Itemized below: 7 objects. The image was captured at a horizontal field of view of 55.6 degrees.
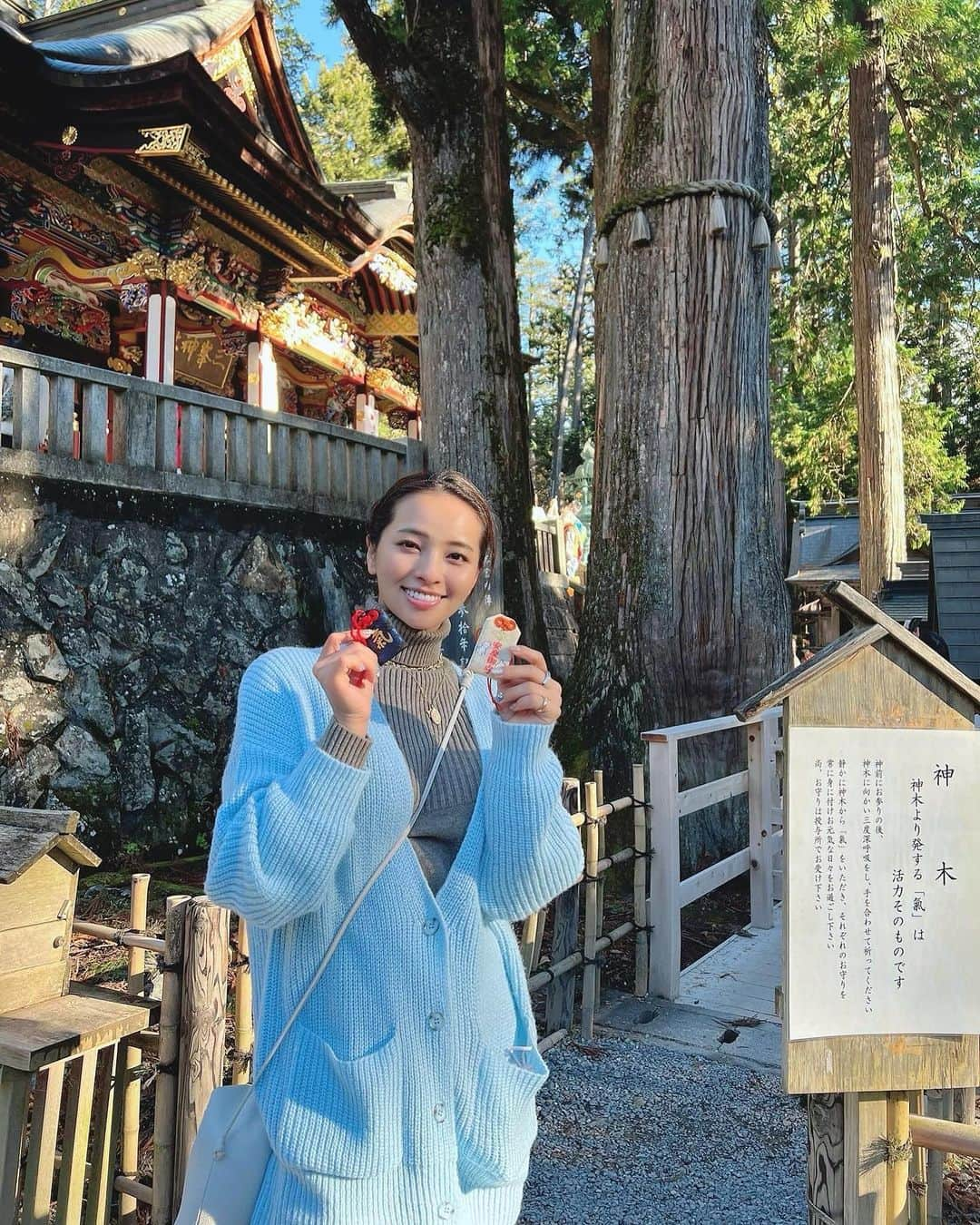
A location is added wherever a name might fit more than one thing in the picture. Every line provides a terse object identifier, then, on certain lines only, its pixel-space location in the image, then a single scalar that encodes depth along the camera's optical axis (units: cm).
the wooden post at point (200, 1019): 189
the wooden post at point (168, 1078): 191
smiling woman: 114
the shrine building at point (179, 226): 673
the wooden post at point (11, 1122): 169
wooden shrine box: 181
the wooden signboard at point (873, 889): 172
